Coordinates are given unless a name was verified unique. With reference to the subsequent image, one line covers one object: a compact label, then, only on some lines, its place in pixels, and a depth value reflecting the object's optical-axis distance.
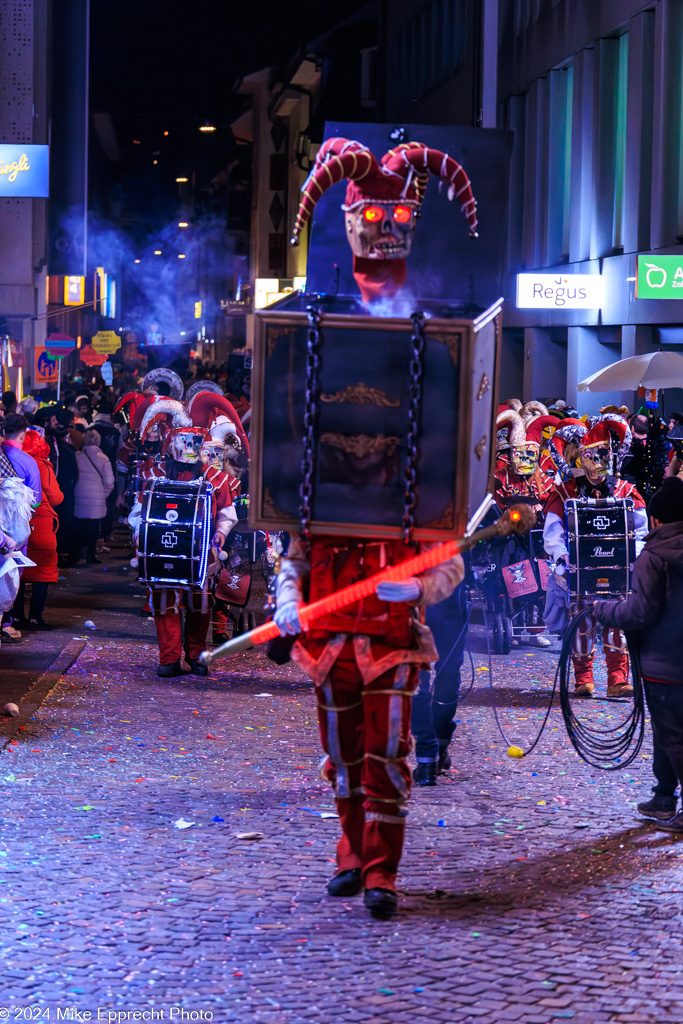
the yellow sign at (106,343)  45.53
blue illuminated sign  24.36
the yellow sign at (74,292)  44.75
